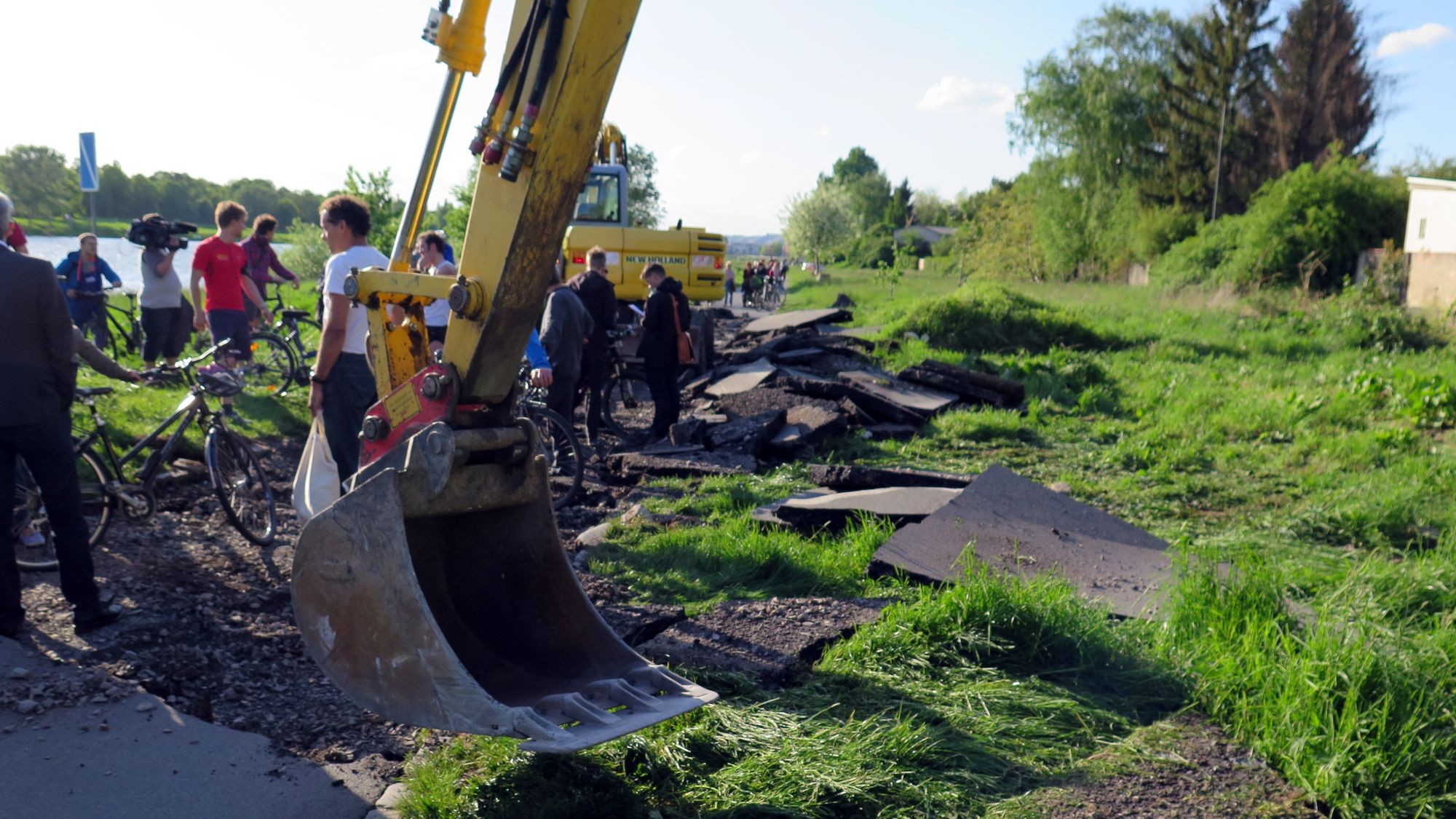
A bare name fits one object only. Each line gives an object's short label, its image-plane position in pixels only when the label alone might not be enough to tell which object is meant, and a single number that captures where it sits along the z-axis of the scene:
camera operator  11.02
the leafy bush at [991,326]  19.14
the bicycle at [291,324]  13.18
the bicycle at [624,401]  12.26
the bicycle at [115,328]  14.06
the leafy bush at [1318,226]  31.86
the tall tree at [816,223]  82.00
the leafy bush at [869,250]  83.84
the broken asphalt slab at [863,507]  7.13
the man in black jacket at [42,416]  5.03
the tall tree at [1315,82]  48.16
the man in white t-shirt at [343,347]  6.00
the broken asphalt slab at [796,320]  21.81
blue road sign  13.91
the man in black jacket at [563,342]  10.08
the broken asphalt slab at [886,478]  8.41
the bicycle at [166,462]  6.23
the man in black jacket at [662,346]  11.52
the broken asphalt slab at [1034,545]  5.87
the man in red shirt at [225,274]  10.20
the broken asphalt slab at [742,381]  13.73
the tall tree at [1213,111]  48.44
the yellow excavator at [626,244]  18.03
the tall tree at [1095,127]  47.78
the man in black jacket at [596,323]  11.58
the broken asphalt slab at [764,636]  4.72
